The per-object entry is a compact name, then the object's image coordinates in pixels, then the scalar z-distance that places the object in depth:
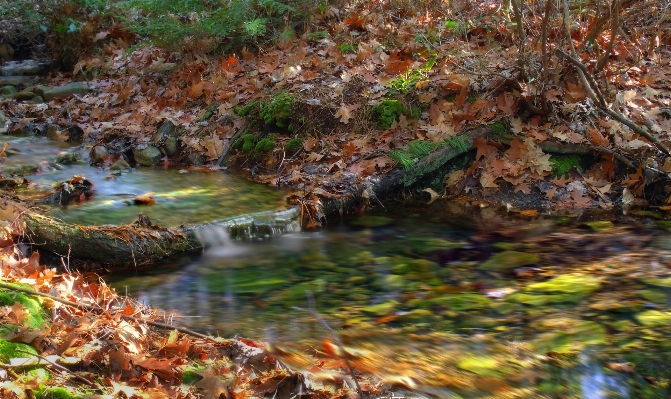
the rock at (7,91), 11.38
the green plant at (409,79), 7.22
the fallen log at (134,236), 4.14
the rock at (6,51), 14.52
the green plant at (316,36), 9.36
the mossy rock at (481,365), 2.85
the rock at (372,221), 5.68
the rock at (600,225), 5.27
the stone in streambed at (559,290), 3.73
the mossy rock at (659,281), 3.87
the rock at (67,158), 7.39
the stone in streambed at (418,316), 3.52
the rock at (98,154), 7.55
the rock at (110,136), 8.36
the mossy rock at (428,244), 4.95
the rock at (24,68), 13.23
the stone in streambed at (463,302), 3.68
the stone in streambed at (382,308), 3.65
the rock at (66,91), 10.84
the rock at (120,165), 7.29
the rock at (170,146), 8.05
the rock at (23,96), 11.06
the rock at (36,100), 10.85
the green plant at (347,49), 8.64
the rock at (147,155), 7.72
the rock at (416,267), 4.43
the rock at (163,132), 8.22
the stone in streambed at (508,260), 4.41
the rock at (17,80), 12.32
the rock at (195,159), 7.75
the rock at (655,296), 3.64
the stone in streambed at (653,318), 3.33
